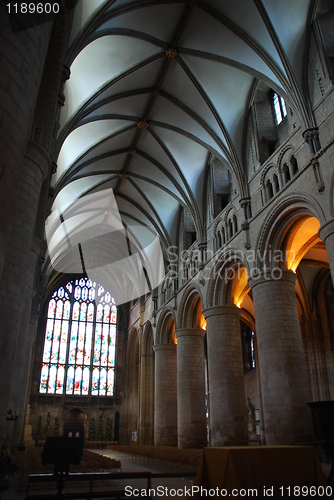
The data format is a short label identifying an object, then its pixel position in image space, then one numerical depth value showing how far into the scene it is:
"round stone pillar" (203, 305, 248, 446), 14.80
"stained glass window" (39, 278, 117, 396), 33.78
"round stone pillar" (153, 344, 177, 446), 22.17
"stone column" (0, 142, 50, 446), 7.37
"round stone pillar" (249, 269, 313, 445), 11.39
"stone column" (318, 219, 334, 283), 10.38
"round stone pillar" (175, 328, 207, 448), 18.47
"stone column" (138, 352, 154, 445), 26.94
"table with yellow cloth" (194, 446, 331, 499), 5.16
